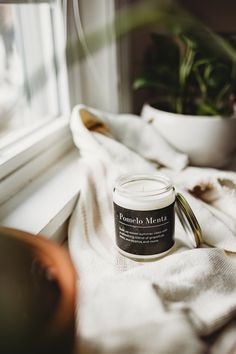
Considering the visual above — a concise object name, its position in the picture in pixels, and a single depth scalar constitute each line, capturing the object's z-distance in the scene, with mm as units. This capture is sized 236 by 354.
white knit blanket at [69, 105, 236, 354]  361
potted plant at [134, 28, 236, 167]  728
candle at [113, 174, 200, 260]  494
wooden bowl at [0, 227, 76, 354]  275
